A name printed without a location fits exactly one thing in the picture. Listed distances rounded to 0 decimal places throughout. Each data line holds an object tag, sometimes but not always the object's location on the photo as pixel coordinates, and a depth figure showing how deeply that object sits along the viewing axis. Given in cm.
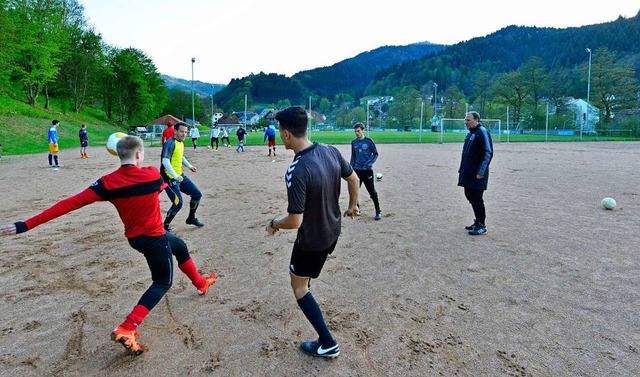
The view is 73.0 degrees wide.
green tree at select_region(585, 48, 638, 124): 6269
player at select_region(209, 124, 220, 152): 3130
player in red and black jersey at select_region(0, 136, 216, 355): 332
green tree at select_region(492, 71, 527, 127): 7394
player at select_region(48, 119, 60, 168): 1814
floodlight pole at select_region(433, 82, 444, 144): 9396
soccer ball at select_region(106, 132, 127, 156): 423
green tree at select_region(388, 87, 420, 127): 9519
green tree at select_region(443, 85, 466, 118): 8431
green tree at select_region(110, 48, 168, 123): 7088
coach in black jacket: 705
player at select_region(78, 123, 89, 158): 2329
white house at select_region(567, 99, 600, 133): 6278
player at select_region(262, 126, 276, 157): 2500
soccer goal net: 5847
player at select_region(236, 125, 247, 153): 2942
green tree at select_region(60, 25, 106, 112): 5912
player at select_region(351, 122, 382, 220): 866
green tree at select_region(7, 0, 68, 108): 4603
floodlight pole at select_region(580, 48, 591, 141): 6369
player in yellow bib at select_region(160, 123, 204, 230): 709
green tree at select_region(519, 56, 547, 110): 7494
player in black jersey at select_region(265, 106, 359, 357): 305
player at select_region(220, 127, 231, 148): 3534
